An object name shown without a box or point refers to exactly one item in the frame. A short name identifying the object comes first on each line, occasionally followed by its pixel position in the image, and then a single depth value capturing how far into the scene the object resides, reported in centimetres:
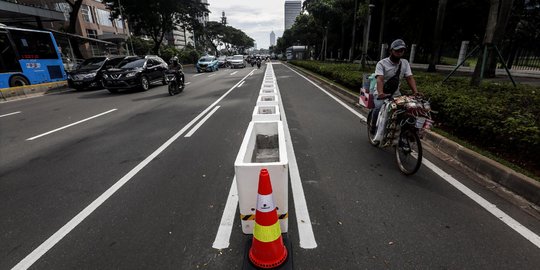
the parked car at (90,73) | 1477
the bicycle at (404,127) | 376
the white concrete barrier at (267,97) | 672
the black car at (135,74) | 1297
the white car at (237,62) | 3703
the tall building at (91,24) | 4431
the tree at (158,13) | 3198
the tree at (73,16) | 2105
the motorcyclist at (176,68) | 1240
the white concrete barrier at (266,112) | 412
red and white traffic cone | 217
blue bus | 1283
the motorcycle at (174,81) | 1229
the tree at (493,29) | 734
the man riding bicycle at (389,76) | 444
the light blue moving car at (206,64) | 2948
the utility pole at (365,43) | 1750
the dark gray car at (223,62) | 4197
